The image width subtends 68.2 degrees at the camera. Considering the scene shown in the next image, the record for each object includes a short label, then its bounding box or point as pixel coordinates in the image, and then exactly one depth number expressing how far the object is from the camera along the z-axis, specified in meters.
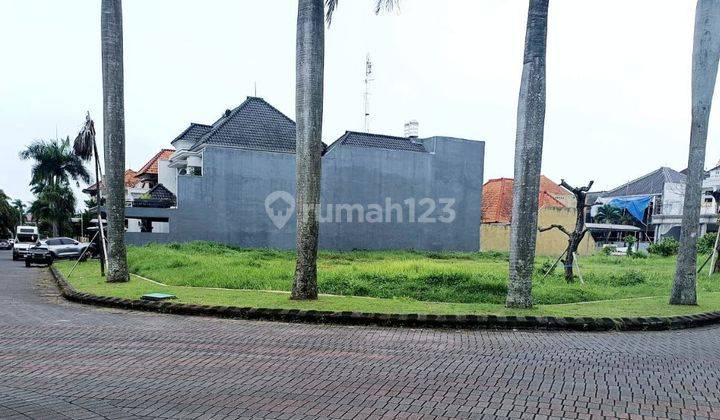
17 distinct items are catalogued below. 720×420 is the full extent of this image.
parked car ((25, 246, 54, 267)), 26.14
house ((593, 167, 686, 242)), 50.16
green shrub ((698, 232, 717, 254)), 30.47
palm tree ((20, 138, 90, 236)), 52.16
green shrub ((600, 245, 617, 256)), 36.54
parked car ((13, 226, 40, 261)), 42.03
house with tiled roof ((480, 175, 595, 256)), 37.66
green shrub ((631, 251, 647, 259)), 31.48
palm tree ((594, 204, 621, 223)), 58.12
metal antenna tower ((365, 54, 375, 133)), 38.26
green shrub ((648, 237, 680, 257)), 34.31
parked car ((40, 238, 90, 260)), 29.08
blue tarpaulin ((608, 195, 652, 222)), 55.59
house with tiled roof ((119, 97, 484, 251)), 29.86
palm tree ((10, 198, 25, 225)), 87.38
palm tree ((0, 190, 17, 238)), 70.85
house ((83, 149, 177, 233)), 31.19
